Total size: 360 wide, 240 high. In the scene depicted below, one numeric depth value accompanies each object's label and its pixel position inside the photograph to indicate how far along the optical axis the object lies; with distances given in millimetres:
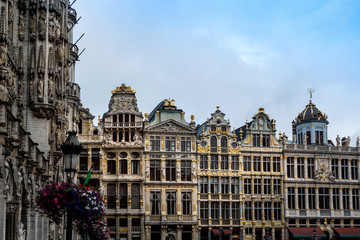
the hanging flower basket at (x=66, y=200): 19750
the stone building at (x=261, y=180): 61906
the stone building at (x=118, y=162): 58250
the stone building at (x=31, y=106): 21719
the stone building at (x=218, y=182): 60531
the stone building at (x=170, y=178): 59188
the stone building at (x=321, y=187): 63125
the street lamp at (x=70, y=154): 18562
